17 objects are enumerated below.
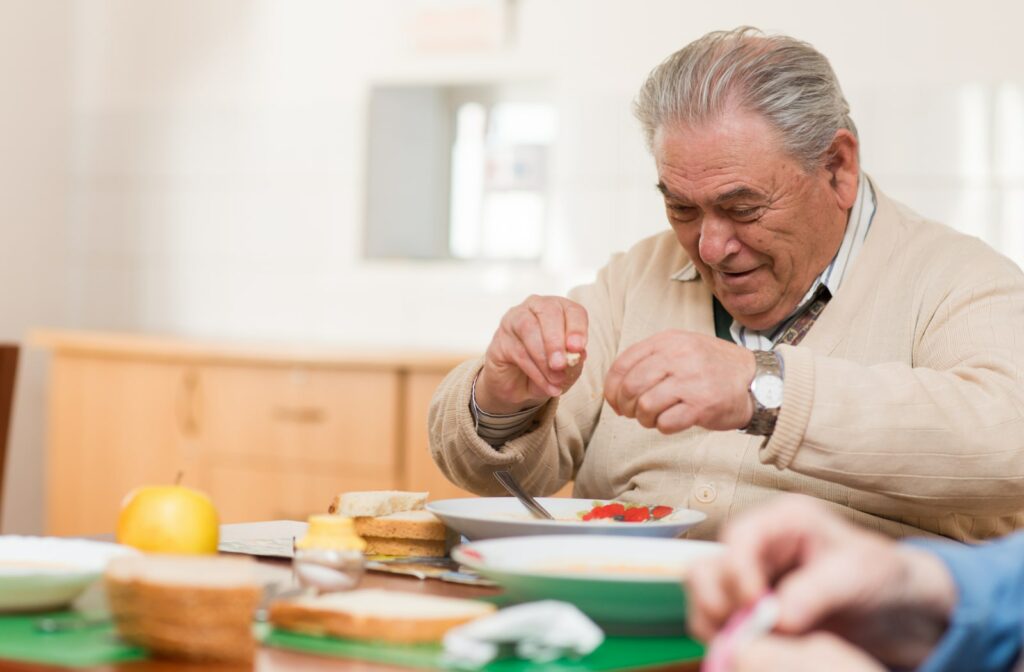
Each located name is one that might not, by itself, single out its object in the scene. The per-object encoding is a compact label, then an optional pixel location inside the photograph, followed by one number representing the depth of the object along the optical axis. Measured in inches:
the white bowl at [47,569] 61.3
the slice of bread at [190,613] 57.6
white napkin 57.3
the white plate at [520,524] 68.1
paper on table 71.8
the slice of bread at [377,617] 58.7
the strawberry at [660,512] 72.6
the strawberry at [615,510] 74.0
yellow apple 67.1
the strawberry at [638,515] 72.3
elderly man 72.6
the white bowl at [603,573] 59.7
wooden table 57.0
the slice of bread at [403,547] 72.3
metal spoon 74.1
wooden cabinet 137.6
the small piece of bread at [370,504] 72.7
